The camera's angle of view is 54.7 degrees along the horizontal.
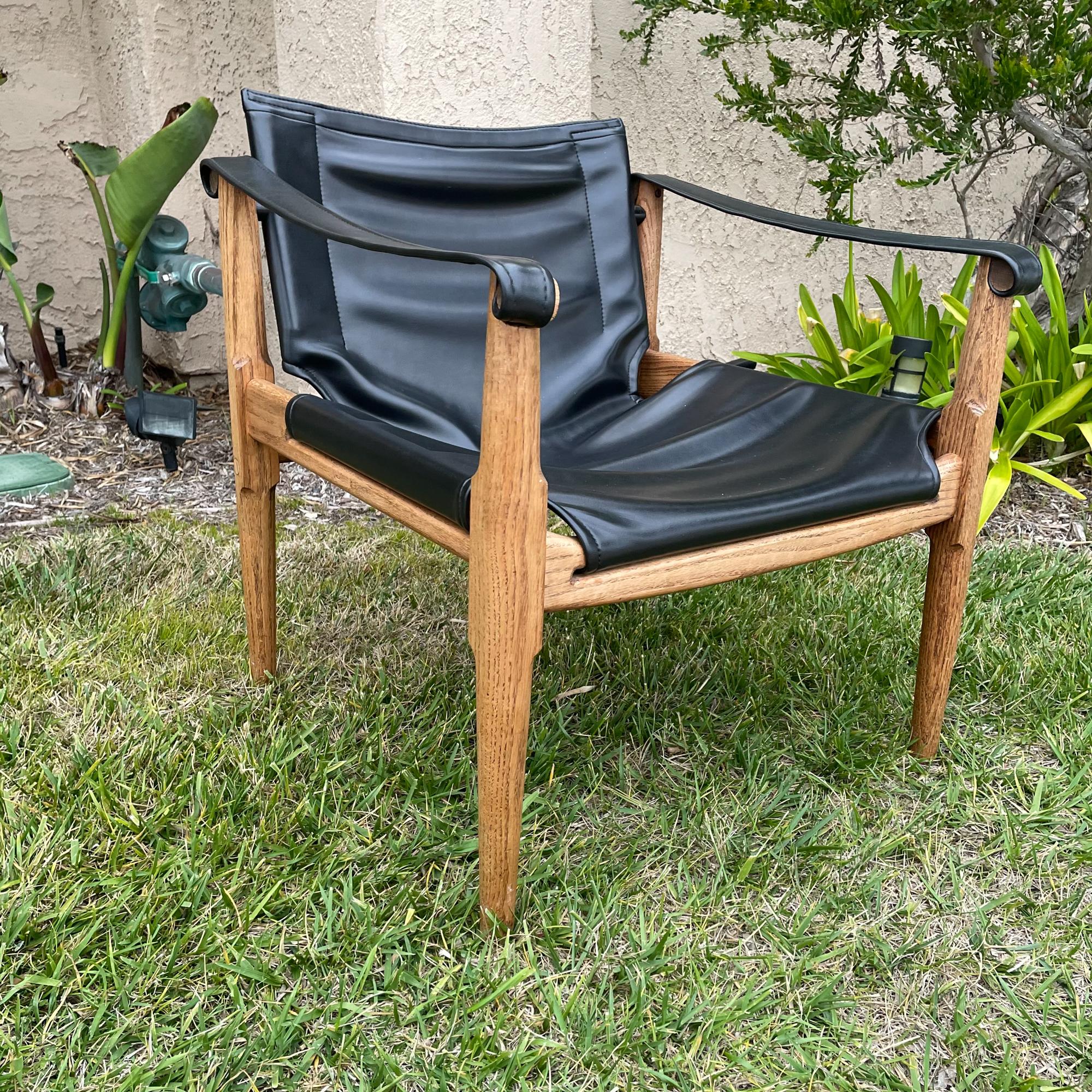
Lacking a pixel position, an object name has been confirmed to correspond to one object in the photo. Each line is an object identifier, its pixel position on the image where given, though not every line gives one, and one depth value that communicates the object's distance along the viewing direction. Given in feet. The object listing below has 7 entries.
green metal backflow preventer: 8.10
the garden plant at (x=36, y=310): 8.25
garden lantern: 7.96
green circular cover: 7.85
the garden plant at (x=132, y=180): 7.28
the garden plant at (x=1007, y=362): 8.09
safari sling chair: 3.57
